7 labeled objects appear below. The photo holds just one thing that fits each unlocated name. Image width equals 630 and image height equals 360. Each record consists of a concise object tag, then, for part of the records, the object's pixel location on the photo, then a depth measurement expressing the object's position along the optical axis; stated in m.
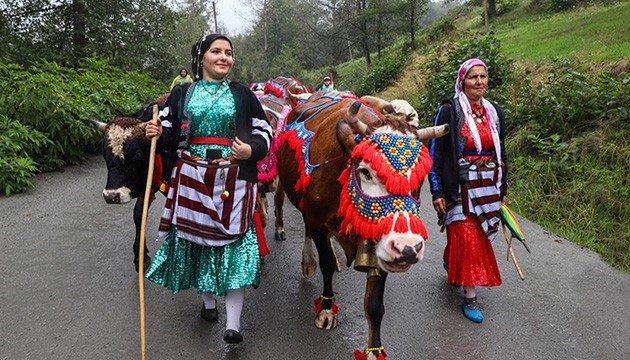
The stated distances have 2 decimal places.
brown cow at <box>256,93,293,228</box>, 4.93
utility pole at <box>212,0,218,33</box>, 39.59
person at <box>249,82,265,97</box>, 7.69
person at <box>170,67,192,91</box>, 7.44
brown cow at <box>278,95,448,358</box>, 2.61
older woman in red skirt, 3.81
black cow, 3.50
